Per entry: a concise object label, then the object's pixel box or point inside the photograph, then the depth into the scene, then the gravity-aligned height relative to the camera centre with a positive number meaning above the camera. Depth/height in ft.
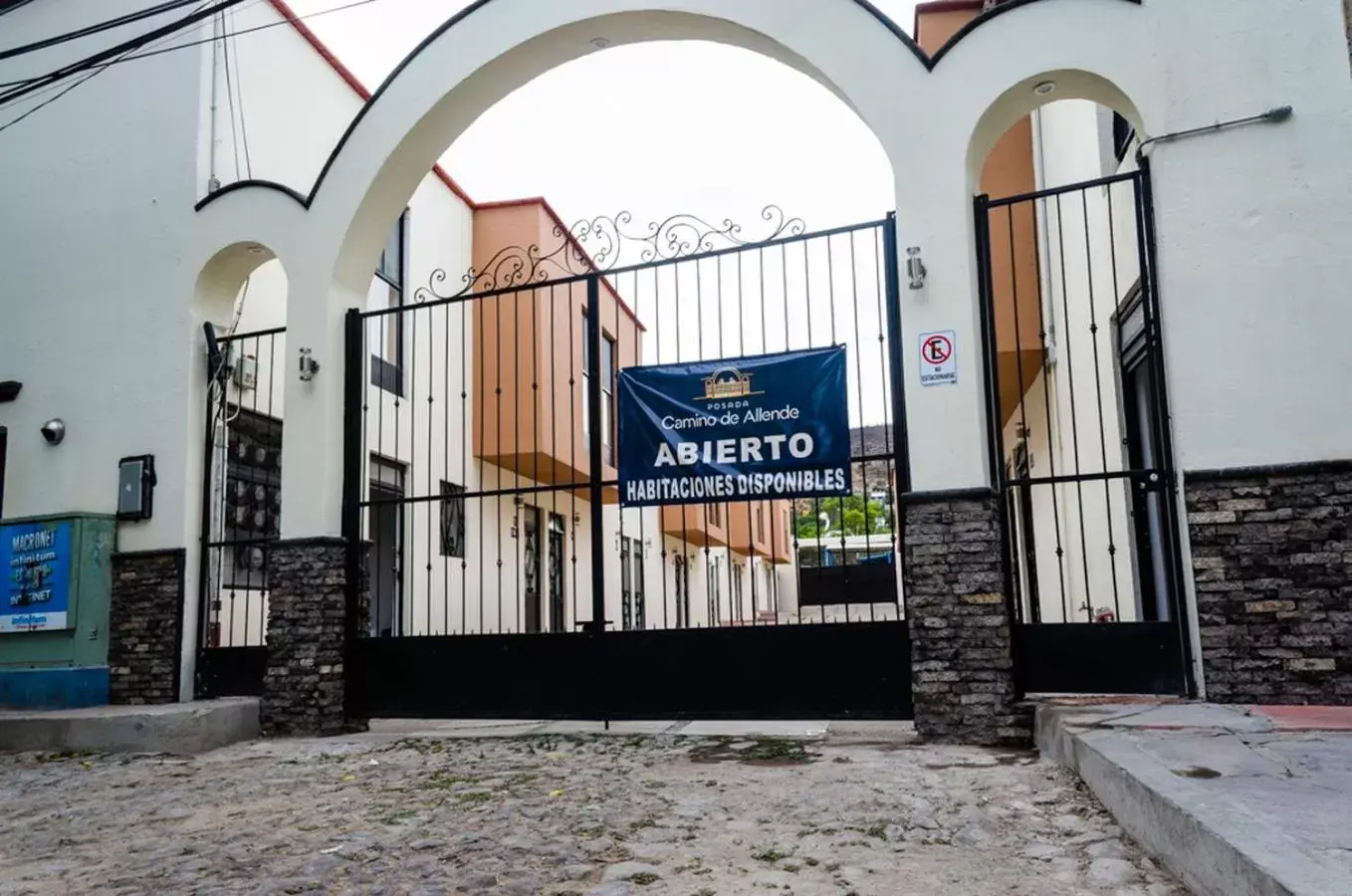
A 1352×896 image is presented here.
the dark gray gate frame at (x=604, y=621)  21.26 -0.64
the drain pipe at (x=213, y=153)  29.27 +12.54
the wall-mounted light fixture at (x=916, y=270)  21.17 +6.24
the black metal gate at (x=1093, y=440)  19.56 +3.61
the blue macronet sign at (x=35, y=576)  27.35 +0.75
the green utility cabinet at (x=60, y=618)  27.25 -0.35
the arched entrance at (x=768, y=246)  20.20 +7.77
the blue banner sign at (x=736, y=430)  22.39 +3.41
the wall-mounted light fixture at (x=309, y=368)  26.53 +5.77
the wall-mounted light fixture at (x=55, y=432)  28.63 +4.70
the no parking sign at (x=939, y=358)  20.85 +4.40
